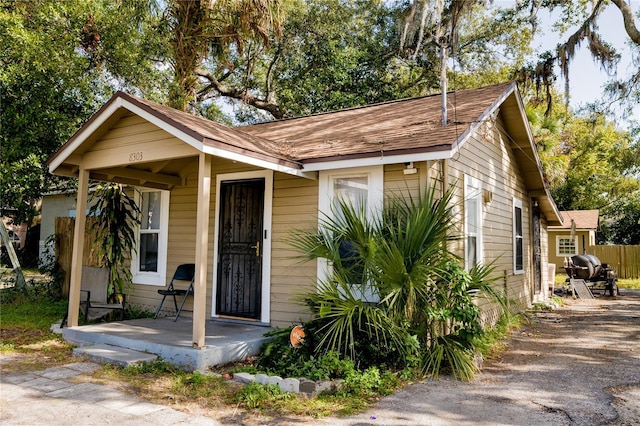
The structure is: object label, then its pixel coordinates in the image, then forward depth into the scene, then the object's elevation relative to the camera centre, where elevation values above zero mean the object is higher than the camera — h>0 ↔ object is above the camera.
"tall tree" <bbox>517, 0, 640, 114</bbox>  11.86 +5.40
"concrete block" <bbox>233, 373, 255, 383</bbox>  4.97 -1.28
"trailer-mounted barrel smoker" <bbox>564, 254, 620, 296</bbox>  15.22 -0.36
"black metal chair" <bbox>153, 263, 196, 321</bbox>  7.88 -0.38
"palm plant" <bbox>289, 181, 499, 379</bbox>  5.29 -0.38
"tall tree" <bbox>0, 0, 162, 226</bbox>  10.96 +4.42
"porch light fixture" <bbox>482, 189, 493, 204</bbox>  8.32 +1.13
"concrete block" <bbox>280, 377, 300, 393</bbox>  4.65 -1.26
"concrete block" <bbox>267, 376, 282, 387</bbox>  4.74 -1.24
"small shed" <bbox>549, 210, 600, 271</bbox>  22.88 +1.27
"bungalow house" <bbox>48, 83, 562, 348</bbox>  6.11 +1.21
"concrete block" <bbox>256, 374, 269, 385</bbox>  4.80 -1.25
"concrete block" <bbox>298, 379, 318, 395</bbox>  4.63 -1.27
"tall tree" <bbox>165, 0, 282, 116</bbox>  11.36 +5.66
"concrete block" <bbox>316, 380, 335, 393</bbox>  4.70 -1.28
